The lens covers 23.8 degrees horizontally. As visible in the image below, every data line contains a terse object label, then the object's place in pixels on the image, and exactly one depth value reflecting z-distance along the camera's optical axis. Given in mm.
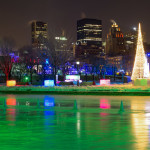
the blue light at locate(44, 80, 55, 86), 46131
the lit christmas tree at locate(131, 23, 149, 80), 48406
